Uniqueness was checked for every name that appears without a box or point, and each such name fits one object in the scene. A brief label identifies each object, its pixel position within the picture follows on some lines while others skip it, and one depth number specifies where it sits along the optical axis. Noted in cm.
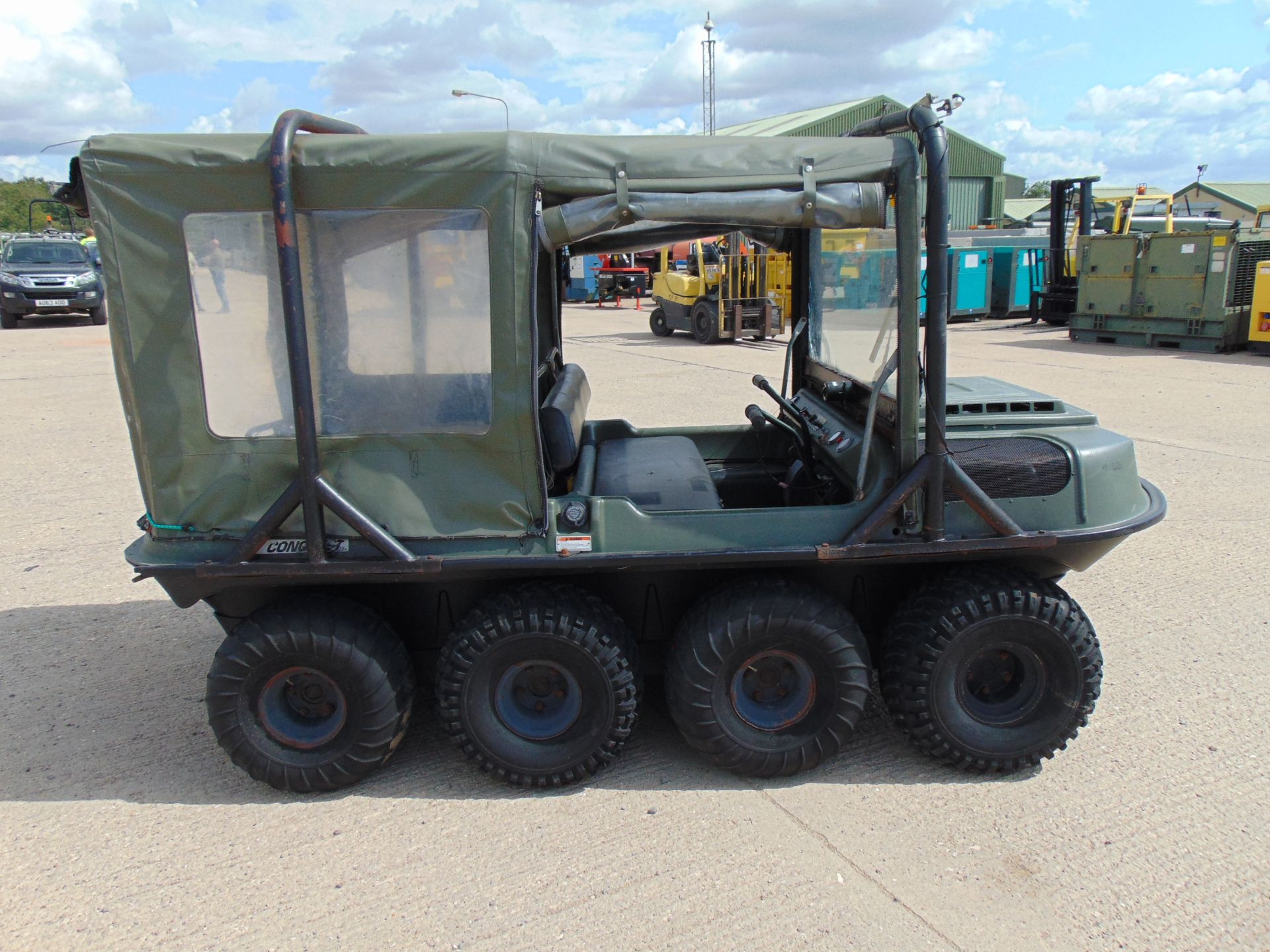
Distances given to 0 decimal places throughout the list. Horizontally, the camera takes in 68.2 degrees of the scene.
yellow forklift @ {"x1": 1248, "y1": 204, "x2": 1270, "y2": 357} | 1345
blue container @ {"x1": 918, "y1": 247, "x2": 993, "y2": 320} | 1936
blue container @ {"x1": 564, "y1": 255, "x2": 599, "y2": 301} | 2698
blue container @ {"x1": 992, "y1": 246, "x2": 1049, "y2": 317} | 1998
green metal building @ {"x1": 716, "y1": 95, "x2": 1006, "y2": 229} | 3625
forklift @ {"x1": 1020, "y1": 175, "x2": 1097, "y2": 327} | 1816
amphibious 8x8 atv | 284
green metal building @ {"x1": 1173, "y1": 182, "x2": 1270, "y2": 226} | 4394
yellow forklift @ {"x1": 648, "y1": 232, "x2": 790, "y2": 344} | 1709
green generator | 1398
